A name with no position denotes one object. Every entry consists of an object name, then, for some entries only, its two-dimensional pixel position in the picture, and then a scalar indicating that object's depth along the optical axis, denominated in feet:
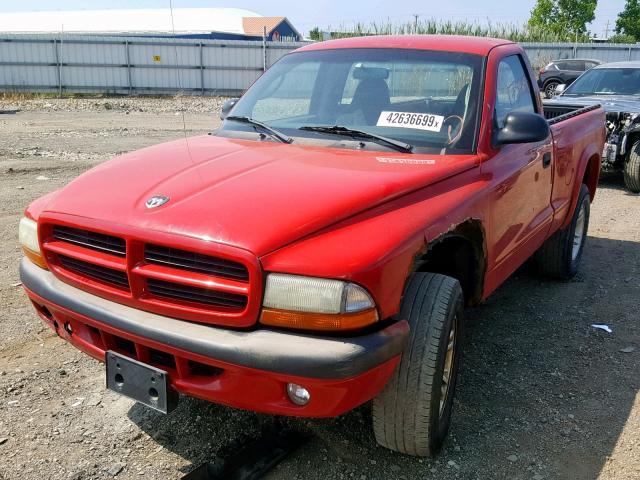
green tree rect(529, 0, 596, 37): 152.15
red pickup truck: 7.20
